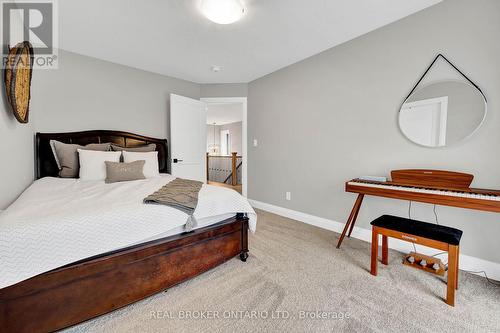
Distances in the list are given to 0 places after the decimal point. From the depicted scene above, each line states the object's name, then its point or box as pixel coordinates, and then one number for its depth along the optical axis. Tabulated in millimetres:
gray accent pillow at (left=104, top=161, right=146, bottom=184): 2344
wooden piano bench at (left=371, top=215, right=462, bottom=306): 1396
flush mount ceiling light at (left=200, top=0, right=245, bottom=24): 1732
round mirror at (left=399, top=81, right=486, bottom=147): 1792
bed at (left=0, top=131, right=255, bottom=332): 1040
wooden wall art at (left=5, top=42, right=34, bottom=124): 1638
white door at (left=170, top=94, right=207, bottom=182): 3541
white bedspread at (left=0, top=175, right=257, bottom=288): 1000
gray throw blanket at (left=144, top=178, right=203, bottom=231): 1482
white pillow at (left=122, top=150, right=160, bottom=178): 2789
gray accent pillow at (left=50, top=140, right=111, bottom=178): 2531
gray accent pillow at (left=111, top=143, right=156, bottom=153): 2946
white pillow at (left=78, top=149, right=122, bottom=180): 2445
